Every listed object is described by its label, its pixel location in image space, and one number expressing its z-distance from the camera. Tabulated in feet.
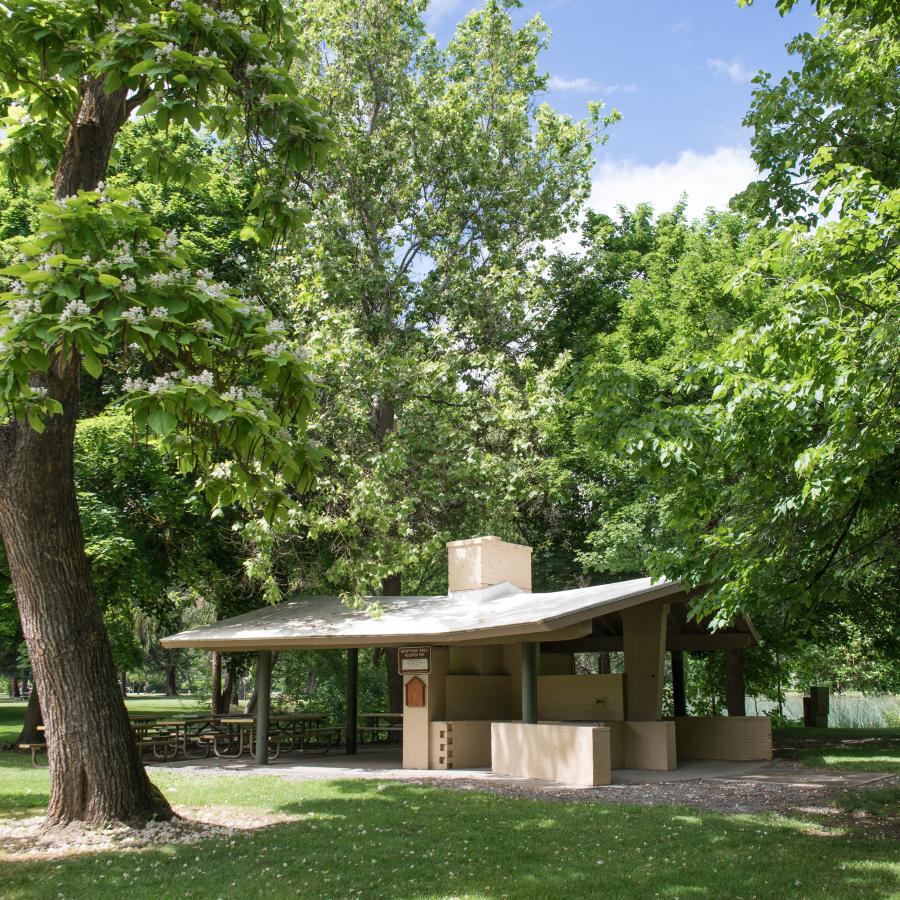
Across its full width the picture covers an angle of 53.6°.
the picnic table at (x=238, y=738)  55.26
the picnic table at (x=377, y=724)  62.18
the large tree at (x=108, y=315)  15.93
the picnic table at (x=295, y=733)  57.11
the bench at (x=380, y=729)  61.76
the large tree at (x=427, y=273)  60.90
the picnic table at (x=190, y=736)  57.88
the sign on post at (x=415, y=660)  49.32
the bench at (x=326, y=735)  59.82
